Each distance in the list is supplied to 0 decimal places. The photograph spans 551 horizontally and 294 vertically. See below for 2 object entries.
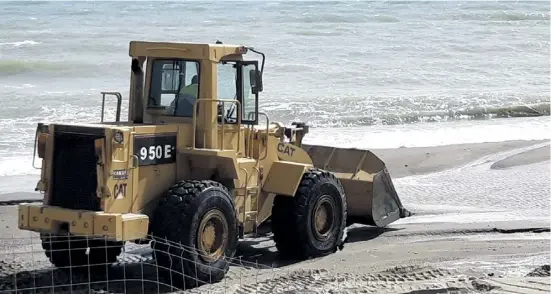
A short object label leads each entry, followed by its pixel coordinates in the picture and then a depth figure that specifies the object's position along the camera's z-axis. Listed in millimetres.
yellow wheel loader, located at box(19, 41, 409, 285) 17195
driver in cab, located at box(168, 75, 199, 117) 18979
